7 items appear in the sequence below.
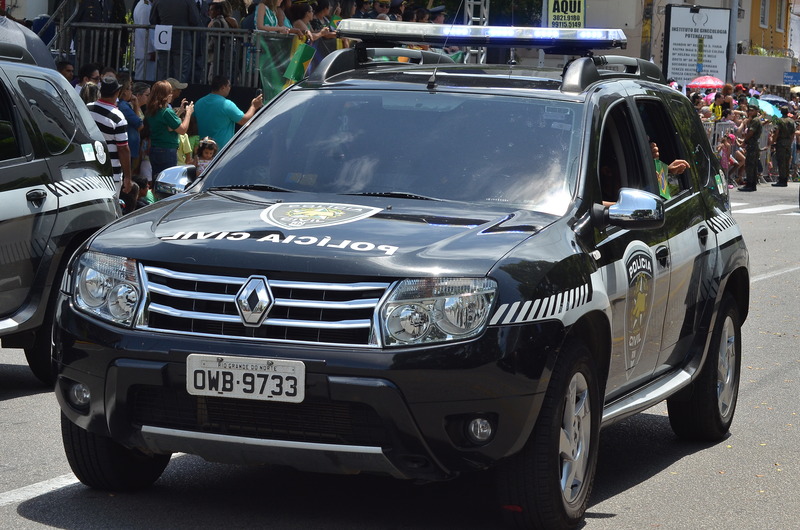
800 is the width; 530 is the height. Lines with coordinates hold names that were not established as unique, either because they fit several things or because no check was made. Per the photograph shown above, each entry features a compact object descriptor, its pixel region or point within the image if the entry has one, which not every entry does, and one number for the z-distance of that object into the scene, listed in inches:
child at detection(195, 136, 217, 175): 559.8
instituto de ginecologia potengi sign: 1557.6
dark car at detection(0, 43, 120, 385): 301.9
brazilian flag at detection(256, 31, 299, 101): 726.5
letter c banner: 735.1
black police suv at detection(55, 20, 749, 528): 180.2
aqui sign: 1323.8
